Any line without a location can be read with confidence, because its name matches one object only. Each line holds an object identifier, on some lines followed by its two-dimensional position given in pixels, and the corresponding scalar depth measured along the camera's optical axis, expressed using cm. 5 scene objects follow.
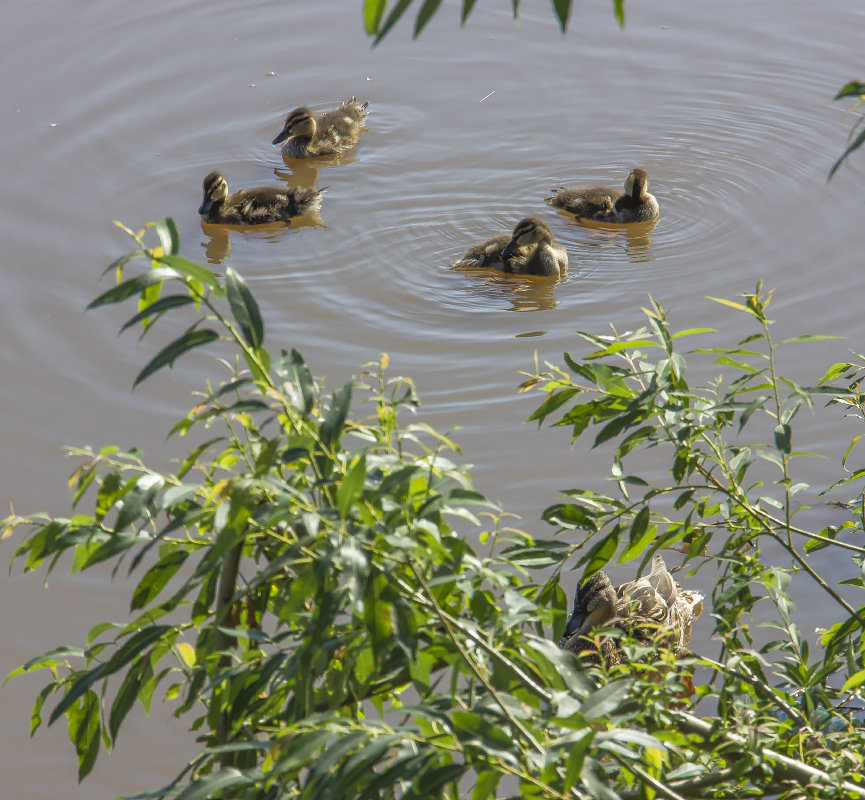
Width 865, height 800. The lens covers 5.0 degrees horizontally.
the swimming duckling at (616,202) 2096
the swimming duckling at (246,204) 2097
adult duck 2001
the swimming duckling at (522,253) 2078
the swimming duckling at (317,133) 2122
